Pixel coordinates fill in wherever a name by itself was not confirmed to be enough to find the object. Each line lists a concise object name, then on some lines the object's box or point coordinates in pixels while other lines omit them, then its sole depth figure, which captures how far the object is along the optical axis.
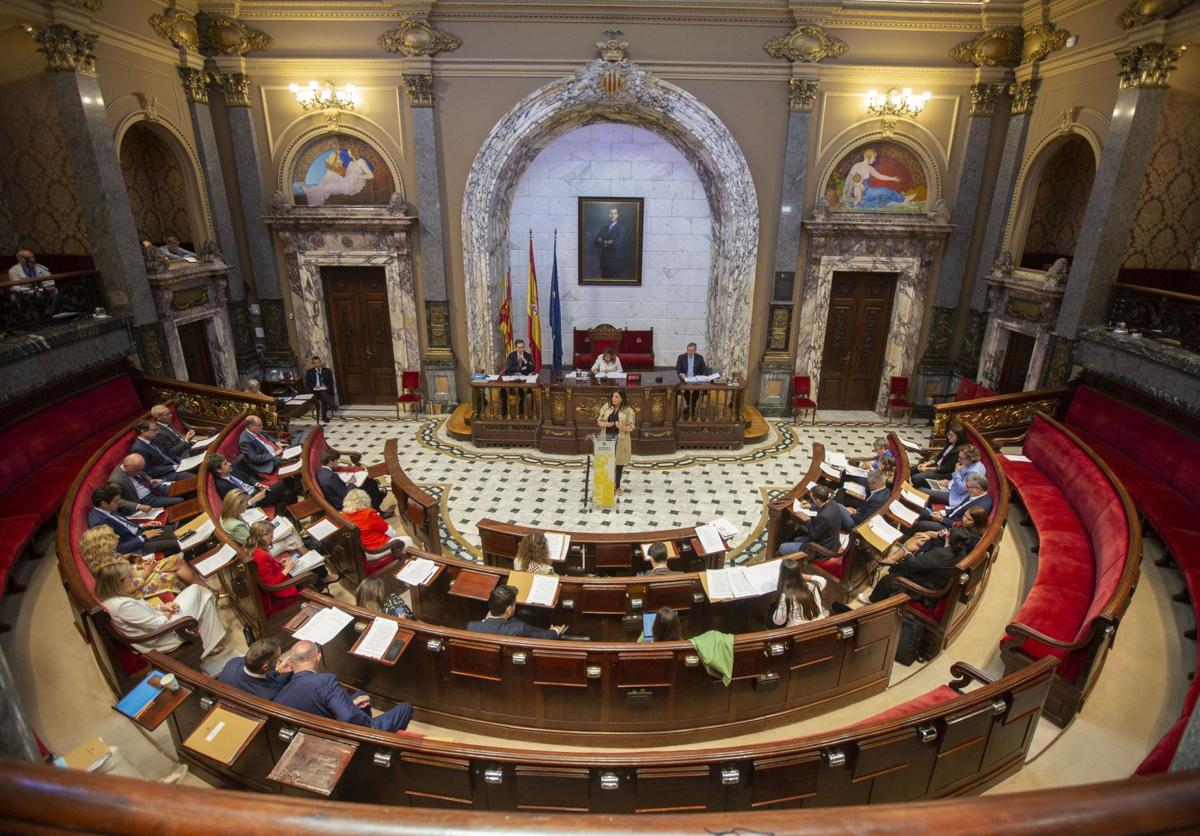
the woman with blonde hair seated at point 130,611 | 4.74
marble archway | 10.82
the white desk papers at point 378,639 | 4.41
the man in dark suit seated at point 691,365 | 11.34
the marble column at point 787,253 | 10.82
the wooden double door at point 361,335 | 11.98
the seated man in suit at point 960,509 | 6.55
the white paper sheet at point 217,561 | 5.54
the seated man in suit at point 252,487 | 7.24
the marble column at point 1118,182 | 8.09
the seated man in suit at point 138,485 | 6.96
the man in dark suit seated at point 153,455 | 7.63
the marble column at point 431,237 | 10.73
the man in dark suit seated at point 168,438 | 8.12
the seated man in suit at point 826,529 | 6.39
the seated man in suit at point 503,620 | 4.67
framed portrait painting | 13.49
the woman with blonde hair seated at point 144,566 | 5.21
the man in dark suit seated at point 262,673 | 4.05
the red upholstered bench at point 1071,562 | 4.67
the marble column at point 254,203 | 10.79
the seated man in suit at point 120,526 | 6.24
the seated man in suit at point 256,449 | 8.09
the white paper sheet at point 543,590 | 5.03
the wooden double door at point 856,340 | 12.02
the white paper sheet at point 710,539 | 5.86
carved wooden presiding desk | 10.52
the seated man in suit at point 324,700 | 3.90
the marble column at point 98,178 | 8.12
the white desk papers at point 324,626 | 4.47
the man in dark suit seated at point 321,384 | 11.66
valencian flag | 12.09
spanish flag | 11.90
